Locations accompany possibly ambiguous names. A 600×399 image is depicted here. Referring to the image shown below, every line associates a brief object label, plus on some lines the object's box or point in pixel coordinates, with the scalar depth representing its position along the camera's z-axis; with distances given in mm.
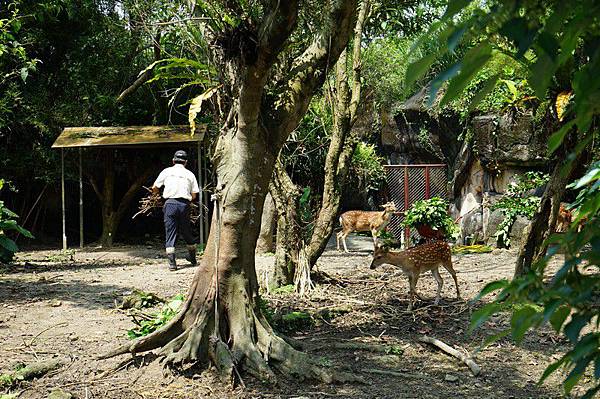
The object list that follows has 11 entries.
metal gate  18750
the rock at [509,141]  15633
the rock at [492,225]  15711
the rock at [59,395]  4826
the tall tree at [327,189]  8945
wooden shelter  15576
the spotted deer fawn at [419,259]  8086
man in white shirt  11711
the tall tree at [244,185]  5156
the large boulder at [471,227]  16745
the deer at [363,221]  16859
